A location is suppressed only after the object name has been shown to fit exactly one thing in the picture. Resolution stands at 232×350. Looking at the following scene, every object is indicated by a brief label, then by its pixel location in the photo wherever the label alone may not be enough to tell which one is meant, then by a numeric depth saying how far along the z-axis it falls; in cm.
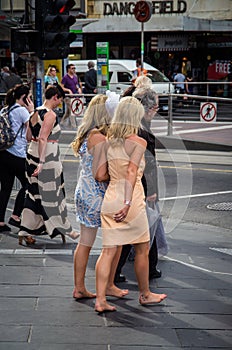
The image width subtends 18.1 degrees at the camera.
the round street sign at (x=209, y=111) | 1761
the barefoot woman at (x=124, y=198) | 559
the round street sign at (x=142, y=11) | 2159
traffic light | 1080
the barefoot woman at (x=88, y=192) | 586
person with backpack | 848
